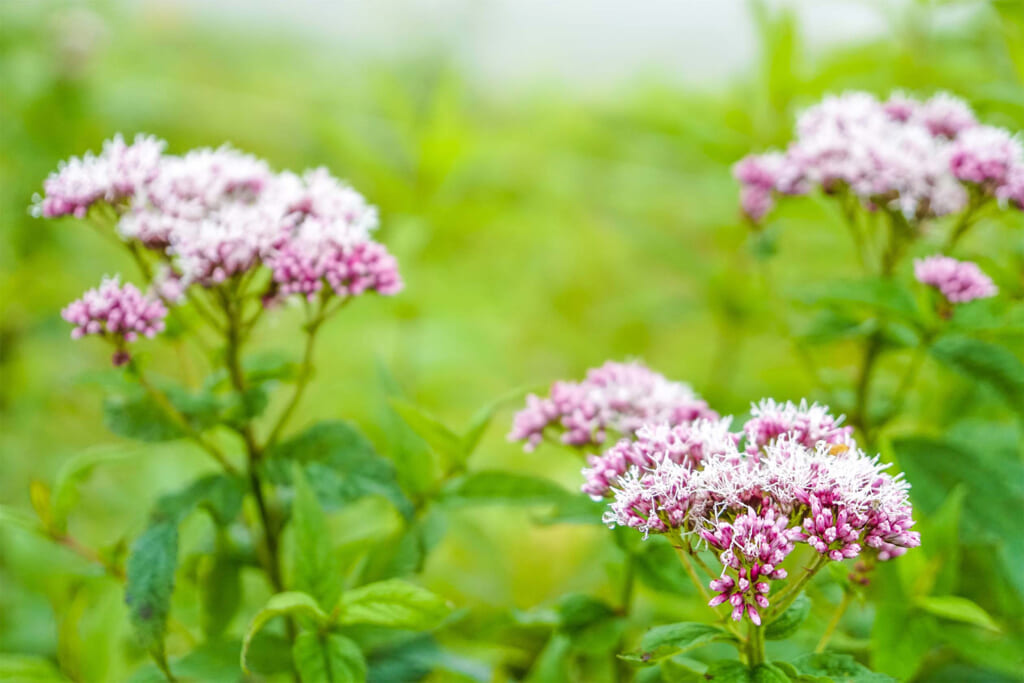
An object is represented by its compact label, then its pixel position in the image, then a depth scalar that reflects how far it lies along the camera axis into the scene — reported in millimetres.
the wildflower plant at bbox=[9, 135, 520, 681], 961
